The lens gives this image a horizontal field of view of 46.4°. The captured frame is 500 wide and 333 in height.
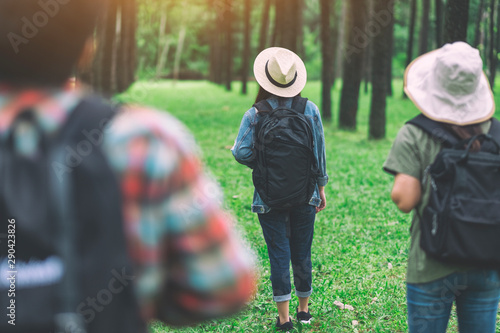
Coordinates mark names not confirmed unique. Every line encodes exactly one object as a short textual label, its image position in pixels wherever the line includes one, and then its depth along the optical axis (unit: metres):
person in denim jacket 4.34
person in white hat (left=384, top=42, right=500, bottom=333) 2.83
